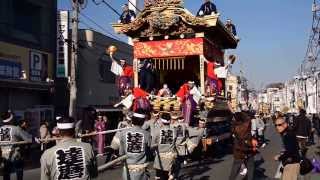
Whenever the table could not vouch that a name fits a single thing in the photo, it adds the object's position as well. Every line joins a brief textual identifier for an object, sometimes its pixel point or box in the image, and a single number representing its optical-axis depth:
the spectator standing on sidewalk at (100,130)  18.34
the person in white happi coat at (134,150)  7.41
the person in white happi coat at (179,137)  10.05
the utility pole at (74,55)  17.66
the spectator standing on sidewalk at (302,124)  17.47
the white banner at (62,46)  24.19
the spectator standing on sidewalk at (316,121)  30.17
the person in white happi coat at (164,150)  9.44
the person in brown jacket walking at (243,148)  10.34
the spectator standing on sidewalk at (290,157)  8.26
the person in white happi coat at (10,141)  9.69
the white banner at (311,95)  63.78
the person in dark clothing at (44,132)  16.36
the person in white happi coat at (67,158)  5.07
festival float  14.54
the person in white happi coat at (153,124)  9.64
